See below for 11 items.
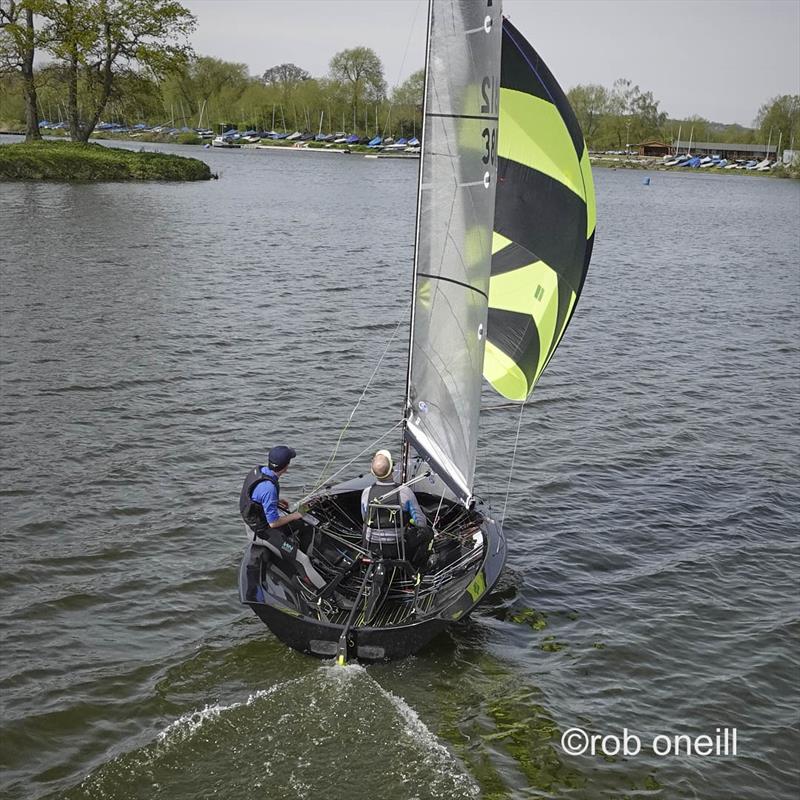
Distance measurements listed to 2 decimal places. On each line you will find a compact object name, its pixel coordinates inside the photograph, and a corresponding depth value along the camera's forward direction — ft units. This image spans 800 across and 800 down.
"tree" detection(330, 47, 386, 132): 485.15
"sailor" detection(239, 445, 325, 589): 32.91
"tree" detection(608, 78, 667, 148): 545.03
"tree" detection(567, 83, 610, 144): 546.26
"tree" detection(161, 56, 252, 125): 489.67
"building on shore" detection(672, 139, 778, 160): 545.52
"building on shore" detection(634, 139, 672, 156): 525.75
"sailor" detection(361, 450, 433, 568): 33.60
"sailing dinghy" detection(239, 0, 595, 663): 32.48
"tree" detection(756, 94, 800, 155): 495.00
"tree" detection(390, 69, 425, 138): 480.64
